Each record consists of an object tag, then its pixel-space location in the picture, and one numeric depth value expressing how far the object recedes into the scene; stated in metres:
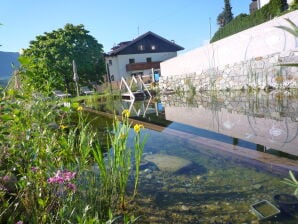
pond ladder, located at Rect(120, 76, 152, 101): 11.82
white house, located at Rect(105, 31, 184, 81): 31.94
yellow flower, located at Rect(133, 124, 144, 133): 1.70
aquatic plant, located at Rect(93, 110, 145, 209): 1.76
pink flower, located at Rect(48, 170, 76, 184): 1.22
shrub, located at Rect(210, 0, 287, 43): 15.73
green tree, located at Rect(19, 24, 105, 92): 20.86
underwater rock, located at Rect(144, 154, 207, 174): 2.57
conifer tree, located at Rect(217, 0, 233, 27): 49.98
